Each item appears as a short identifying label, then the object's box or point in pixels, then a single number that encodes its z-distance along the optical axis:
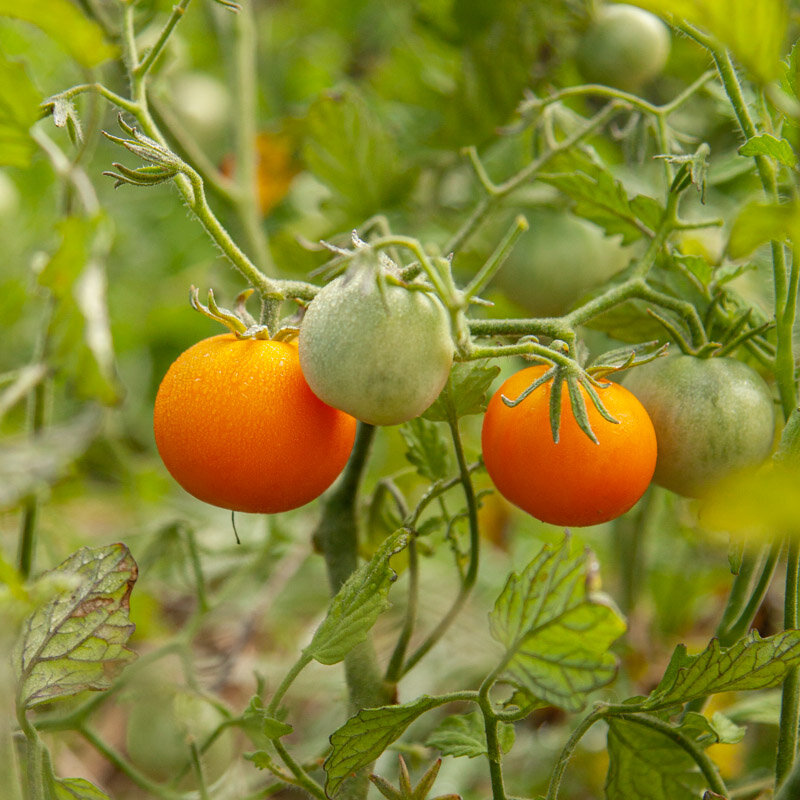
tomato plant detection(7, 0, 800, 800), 0.60
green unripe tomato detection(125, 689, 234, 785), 0.73
